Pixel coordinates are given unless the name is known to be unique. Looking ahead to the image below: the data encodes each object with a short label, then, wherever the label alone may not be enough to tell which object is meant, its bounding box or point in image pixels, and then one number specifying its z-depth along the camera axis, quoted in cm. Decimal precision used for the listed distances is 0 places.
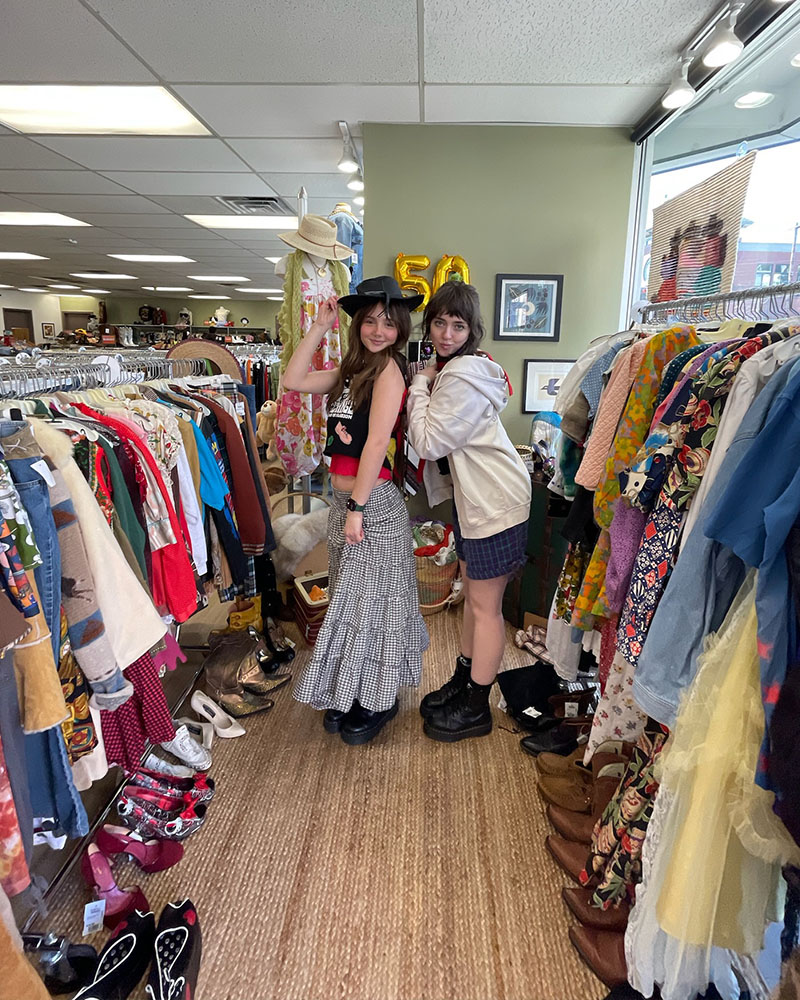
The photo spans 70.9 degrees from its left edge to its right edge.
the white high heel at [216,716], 201
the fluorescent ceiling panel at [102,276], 827
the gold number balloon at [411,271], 292
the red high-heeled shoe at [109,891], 135
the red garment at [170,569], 143
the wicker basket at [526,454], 285
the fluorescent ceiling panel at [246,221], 487
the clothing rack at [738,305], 121
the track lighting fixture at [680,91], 210
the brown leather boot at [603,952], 122
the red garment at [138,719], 134
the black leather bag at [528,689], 206
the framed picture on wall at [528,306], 301
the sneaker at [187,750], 182
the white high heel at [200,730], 195
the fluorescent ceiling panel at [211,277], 847
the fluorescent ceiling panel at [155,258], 676
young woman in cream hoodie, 164
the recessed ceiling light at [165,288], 1007
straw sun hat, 256
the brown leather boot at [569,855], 146
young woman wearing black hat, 171
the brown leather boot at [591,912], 129
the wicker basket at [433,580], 289
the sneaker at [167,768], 177
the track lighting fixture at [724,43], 175
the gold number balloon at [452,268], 293
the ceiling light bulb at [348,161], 288
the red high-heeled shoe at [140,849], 149
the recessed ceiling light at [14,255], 684
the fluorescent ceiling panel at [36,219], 490
